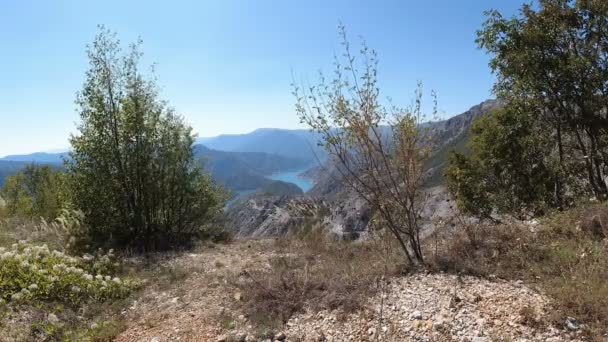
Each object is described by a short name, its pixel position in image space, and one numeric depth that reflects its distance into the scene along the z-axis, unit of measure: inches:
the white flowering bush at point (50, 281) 226.4
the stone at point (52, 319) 199.6
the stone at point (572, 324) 145.1
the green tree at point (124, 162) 419.8
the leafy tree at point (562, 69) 358.0
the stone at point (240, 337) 172.7
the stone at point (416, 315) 166.2
